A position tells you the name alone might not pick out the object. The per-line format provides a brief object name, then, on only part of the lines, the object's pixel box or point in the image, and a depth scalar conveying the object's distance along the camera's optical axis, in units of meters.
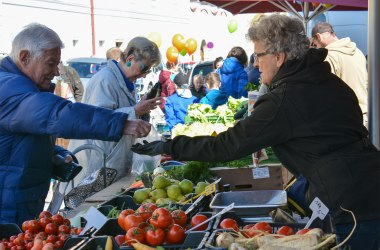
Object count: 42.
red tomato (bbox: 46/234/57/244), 2.63
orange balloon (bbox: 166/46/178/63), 18.66
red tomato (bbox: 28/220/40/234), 2.85
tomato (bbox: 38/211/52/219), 2.98
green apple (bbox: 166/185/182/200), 3.89
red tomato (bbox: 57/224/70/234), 2.84
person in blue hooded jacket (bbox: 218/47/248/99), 10.66
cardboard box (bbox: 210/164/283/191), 4.42
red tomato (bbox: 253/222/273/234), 2.71
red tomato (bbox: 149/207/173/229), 2.75
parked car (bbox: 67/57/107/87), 16.90
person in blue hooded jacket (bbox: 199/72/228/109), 10.41
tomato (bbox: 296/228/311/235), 2.60
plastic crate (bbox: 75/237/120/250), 2.49
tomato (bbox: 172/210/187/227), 2.95
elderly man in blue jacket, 3.15
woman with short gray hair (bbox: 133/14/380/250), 2.96
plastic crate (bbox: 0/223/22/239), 2.91
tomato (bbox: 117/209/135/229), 2.86
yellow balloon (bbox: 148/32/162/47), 20.02
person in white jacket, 5.12
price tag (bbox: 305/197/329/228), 2.70
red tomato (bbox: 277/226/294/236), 2.65
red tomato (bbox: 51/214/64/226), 2.92
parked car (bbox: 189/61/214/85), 17.31
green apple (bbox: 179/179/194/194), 3.96
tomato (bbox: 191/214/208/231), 2.90
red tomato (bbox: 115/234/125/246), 2.69
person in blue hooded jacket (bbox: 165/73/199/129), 11.15
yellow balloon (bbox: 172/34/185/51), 20.84
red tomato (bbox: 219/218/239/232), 2.77
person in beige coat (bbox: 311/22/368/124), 6.77
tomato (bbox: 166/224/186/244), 2.69
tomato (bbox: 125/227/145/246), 2.64
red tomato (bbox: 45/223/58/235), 2.83
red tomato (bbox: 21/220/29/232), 2.87
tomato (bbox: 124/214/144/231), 2.80
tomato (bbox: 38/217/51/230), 2.89
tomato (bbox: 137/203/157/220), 2.93
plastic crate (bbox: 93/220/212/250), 2.58
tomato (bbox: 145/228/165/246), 2.67
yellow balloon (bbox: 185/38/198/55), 21.02
